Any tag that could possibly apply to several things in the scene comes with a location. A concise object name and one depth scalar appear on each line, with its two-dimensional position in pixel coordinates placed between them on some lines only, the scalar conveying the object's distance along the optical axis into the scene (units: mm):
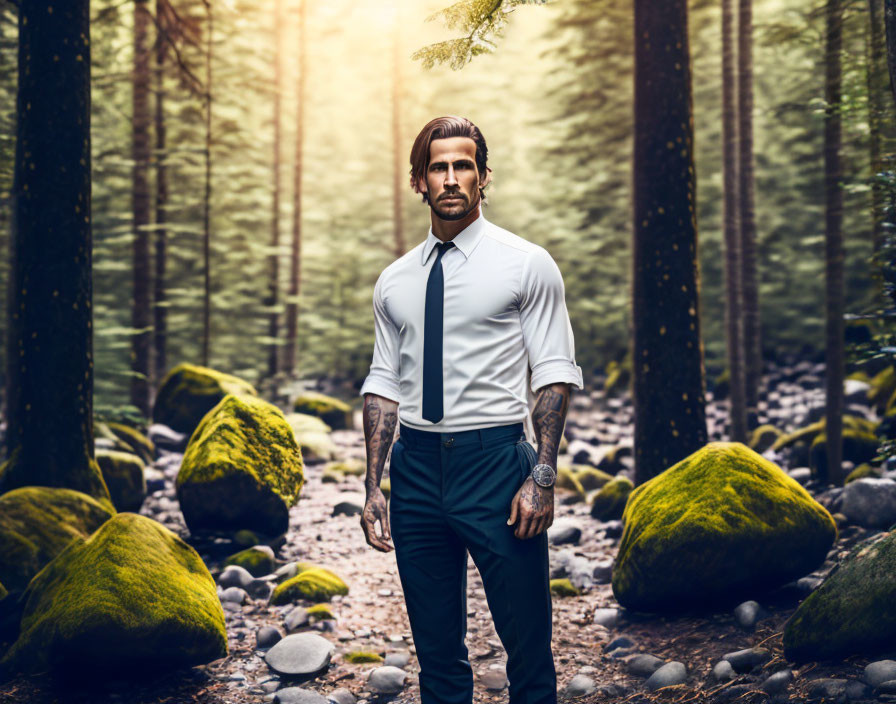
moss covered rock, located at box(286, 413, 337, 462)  12492
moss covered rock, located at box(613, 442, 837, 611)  5664
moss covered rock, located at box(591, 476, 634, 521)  9141
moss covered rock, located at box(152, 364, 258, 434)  13688
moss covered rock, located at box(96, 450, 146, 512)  9070
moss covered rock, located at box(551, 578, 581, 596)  6957
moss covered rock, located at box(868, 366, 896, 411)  14234
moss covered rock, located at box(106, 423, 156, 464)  12164
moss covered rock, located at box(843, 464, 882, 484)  9062
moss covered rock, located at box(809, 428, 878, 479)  9719
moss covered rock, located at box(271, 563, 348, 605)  6805
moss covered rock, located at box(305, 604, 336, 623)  6375
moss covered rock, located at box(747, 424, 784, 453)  12789
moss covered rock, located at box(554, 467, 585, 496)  10469
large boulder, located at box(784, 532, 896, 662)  4473
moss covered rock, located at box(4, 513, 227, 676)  5105
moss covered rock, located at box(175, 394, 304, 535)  7926
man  3090
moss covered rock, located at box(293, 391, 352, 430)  16688
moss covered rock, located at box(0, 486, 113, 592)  6562
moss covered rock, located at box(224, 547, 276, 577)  7402
